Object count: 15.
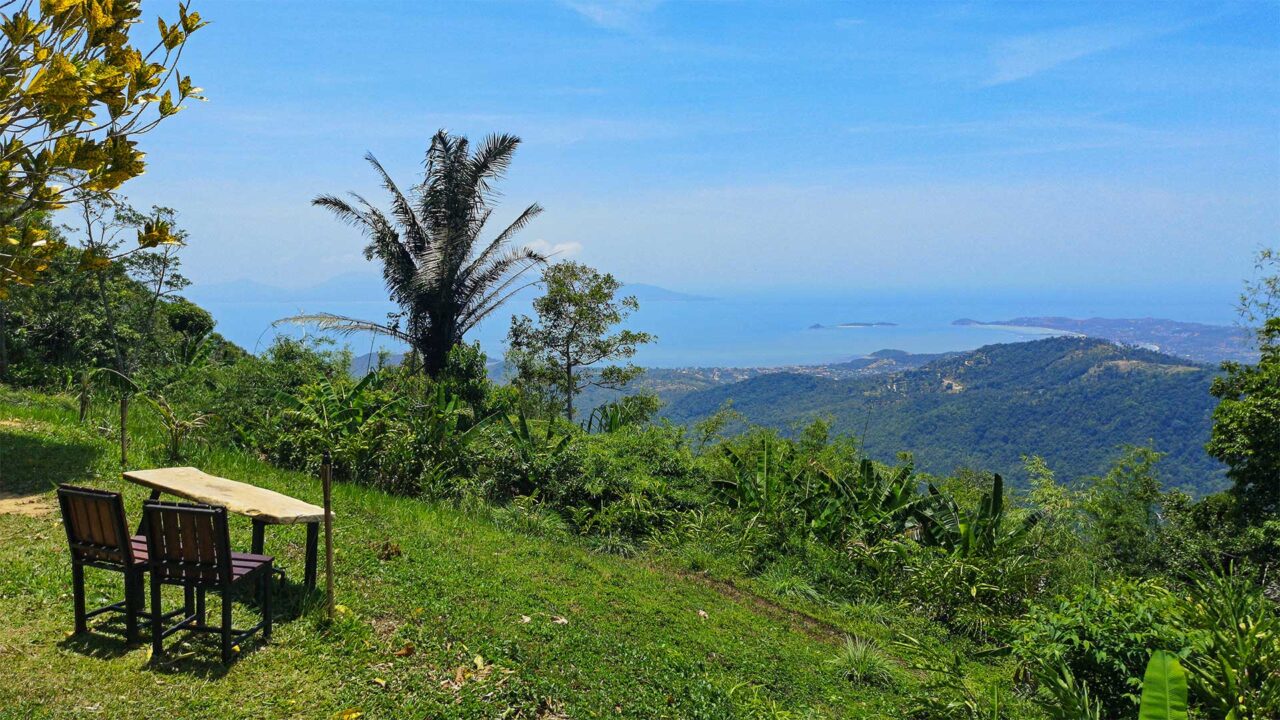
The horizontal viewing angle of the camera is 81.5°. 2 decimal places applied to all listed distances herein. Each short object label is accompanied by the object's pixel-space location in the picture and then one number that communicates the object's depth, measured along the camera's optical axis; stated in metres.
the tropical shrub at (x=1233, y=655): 4.49
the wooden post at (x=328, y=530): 5.01
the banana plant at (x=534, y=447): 10.73
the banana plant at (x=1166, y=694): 3.55
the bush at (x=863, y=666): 6.07
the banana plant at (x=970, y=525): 9.75
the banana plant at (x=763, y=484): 10.17
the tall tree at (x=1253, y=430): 14.77
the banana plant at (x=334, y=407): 10.35
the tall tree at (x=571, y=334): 21.61
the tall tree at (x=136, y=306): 16.27
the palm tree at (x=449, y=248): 17.42
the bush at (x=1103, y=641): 4.88
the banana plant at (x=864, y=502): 10.22
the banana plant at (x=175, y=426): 9.05
